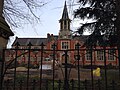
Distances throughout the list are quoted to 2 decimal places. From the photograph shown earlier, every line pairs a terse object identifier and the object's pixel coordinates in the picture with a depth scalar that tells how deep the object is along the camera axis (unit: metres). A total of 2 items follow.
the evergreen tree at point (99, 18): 5.57
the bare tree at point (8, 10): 4.91
